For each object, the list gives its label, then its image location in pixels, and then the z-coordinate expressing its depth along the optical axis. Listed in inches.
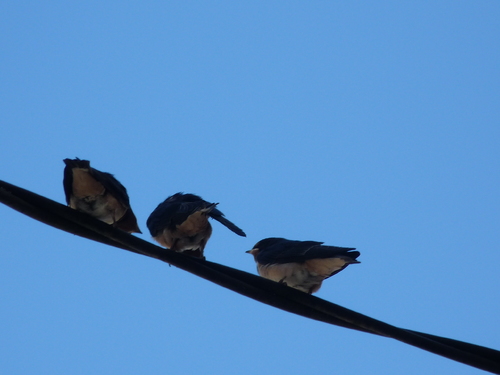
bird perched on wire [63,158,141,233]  478.9
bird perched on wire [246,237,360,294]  520.1
